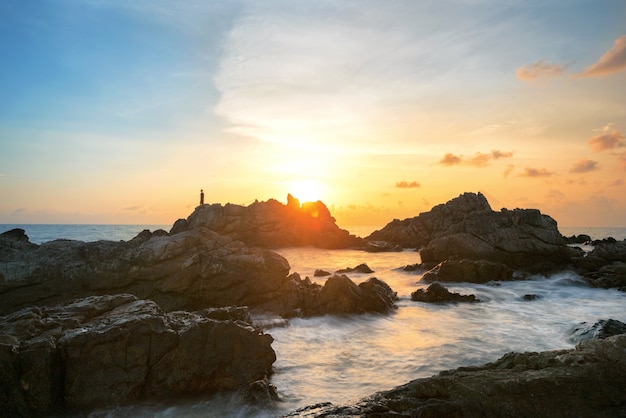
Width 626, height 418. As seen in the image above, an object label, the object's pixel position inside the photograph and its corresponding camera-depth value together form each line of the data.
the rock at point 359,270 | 33.47
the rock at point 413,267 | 35.34
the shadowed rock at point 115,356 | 8.20
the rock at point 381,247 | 59.84
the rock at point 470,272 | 28.56
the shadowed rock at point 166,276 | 16.23
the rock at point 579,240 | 77.33
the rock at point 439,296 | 21.73
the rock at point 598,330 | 13.58
